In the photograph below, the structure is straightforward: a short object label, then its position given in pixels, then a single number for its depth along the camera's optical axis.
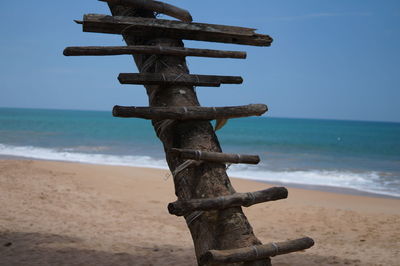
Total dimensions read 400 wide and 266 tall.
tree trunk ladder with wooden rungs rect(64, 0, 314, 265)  2.60
